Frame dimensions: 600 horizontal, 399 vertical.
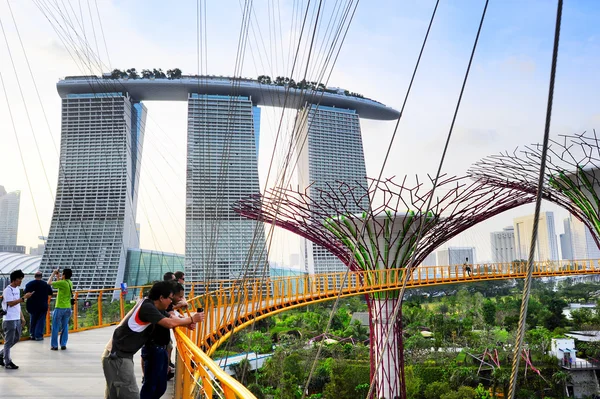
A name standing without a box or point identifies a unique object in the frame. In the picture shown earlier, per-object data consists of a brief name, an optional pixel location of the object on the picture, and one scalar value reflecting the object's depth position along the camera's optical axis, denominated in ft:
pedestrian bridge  8.47
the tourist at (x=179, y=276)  19.88
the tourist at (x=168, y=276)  17.19
